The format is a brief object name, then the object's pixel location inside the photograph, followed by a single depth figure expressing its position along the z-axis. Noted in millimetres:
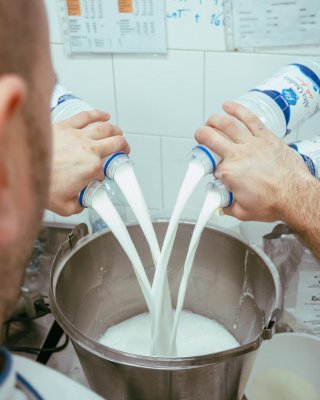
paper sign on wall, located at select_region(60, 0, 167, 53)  869
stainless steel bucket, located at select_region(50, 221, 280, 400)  569
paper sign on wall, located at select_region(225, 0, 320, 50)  800
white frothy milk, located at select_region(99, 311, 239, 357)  767
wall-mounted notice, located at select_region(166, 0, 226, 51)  839
